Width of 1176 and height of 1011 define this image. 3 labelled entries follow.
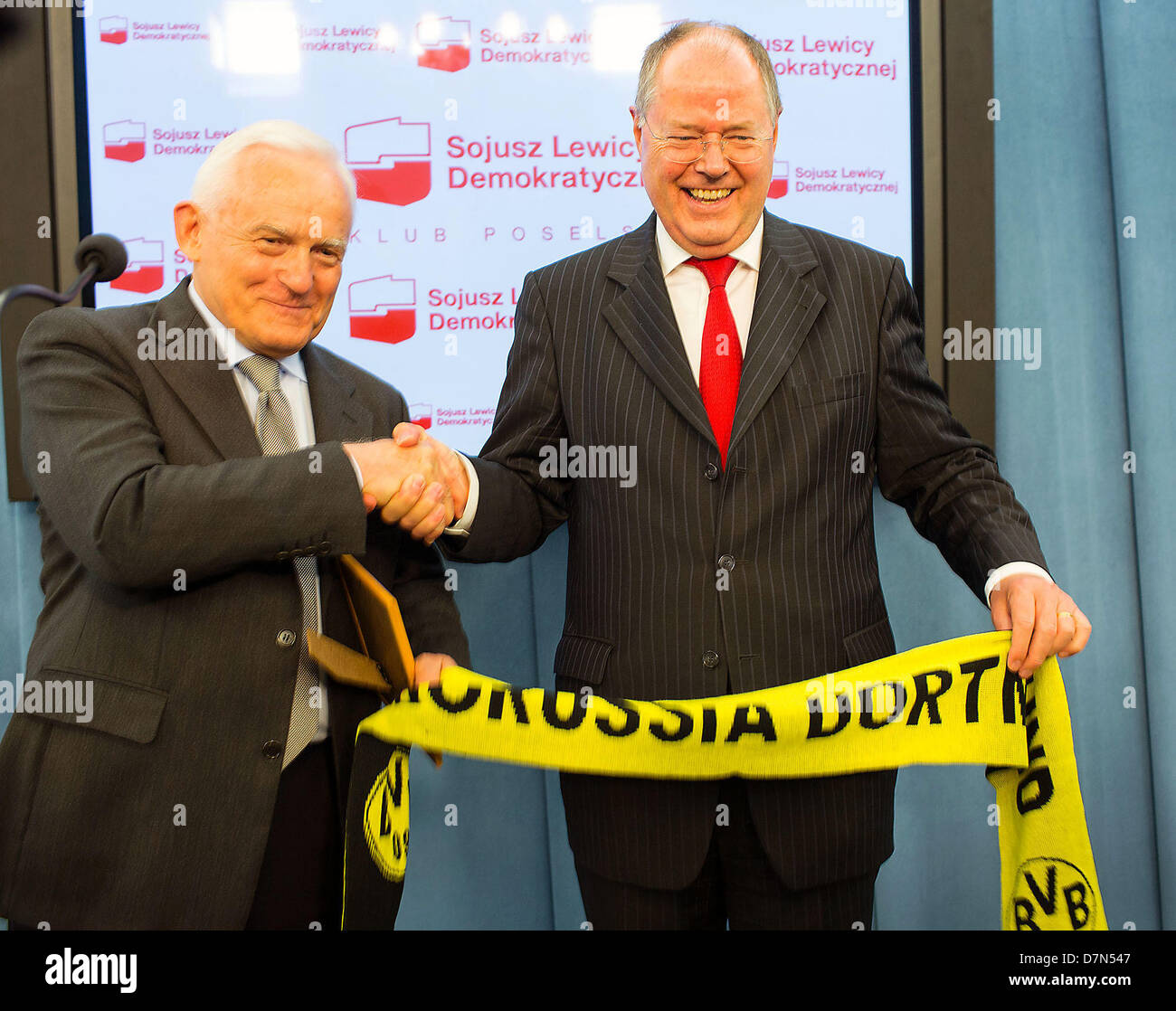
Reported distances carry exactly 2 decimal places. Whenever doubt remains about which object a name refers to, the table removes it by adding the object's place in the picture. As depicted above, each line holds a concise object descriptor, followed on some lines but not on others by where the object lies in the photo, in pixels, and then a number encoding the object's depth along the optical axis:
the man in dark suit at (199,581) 1.30
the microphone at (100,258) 1.42
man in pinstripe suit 1.52
